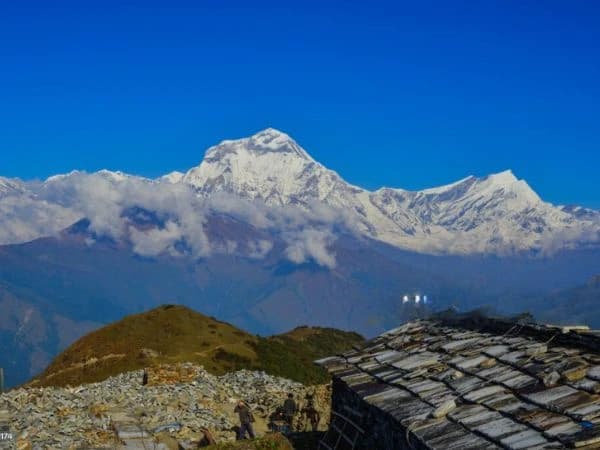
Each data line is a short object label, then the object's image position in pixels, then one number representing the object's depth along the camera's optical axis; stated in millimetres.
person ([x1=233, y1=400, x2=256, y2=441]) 29453
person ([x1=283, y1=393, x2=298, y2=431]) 39344
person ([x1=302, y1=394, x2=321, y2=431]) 36781
